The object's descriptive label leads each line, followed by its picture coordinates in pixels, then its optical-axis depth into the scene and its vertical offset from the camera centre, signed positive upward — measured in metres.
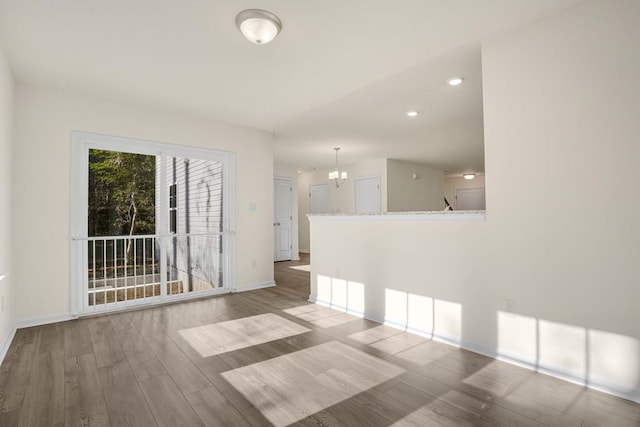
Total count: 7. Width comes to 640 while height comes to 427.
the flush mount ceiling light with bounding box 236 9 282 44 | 2.29 +1.42
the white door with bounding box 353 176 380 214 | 8.20 +0.62
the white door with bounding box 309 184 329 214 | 9.48 +0.61
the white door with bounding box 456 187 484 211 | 10.98 +0.64
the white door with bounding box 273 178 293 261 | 8.34 +0.03
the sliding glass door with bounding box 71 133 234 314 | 3.78 -0.02
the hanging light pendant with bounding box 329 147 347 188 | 6.80 +0.91
